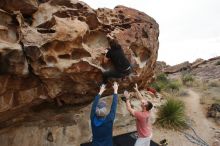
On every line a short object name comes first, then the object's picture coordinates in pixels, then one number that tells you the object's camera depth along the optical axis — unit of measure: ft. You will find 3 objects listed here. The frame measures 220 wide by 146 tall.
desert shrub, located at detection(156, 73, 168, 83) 70.36
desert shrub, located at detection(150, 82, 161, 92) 53.03
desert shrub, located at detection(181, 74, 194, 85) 72.13
